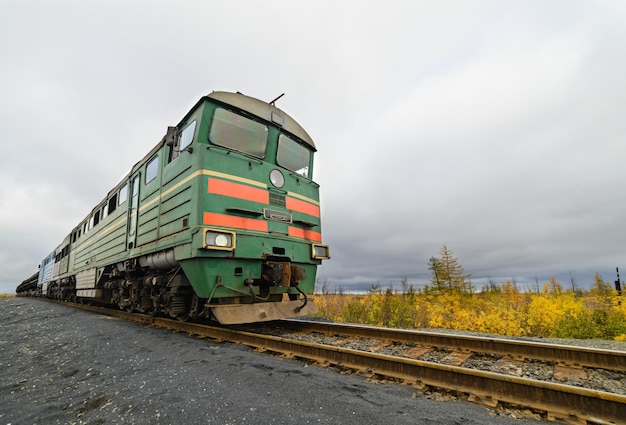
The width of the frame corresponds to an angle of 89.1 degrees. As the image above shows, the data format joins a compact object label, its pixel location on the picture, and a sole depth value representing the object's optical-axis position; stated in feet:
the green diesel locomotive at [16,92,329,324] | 16.39
